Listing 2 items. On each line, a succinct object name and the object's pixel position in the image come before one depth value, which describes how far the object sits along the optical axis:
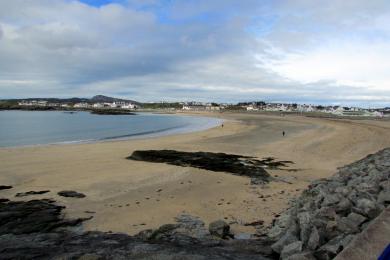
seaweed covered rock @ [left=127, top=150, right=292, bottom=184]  15.10
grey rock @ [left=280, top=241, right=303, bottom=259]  5.43
